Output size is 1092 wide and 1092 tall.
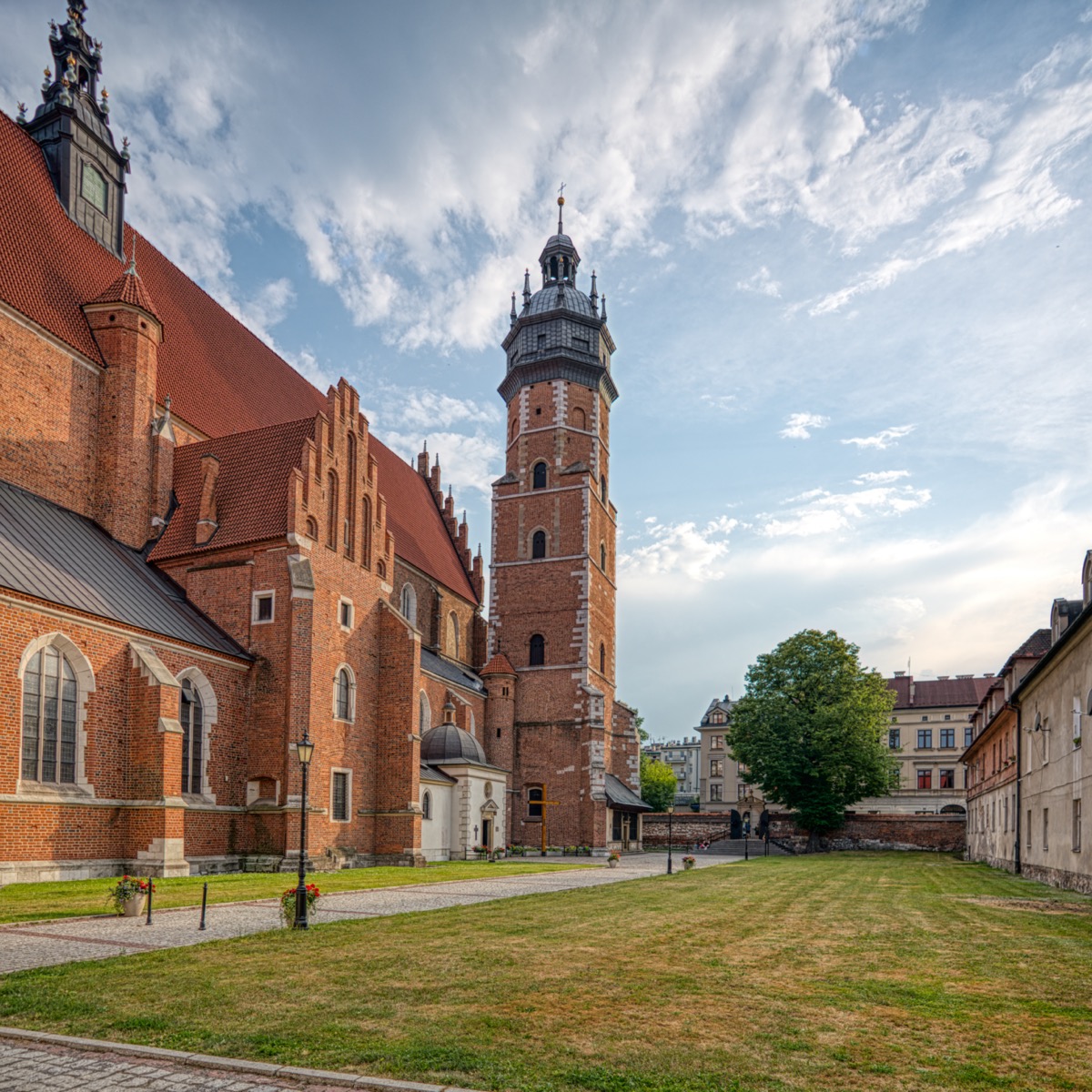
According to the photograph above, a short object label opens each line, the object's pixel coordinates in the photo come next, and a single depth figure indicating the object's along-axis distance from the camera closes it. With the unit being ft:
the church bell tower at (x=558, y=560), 146.61
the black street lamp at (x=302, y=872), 42.04
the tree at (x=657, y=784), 319.06
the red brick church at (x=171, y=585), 69.51
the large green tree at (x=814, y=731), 159.63
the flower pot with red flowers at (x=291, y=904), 42.60
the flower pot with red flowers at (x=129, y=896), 46.62
